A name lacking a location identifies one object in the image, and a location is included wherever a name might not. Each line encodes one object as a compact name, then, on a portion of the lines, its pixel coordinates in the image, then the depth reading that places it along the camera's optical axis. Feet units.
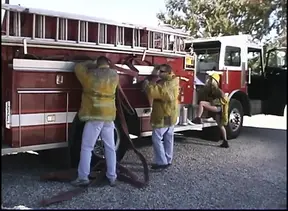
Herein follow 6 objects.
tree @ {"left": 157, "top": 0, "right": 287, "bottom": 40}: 26.32
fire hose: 17.51
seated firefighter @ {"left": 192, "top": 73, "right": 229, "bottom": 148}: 28.58
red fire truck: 18.29
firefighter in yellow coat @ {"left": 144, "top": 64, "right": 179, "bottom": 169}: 21.52
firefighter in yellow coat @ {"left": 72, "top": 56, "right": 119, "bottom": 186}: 18.51
